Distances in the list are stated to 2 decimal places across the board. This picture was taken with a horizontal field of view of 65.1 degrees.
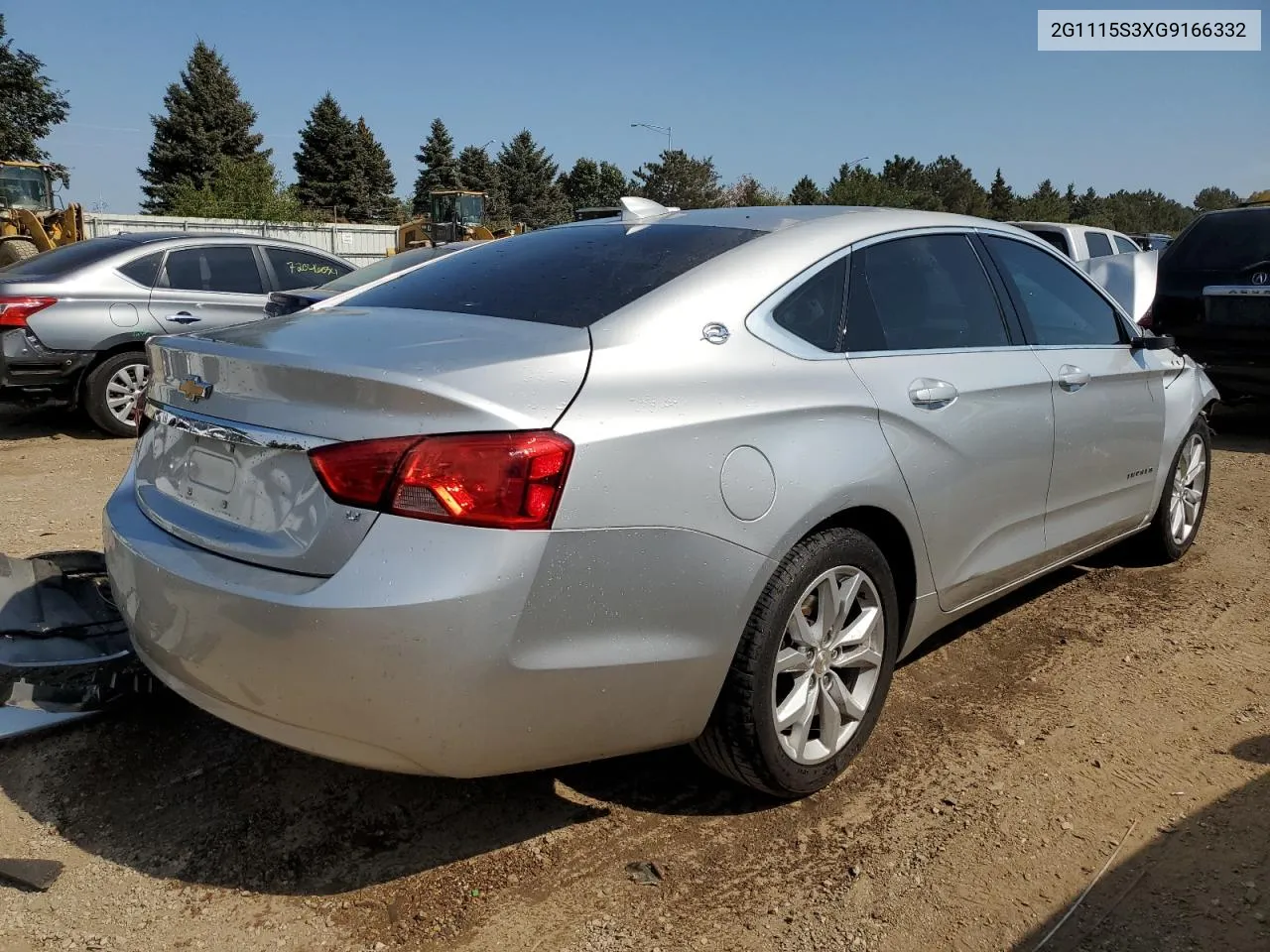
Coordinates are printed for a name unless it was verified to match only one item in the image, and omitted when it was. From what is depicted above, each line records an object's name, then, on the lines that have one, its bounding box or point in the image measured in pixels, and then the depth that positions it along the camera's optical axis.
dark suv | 7.71
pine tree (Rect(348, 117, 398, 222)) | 66.44
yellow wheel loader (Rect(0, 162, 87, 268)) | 14.80
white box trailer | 30.27
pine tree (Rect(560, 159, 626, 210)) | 82.56
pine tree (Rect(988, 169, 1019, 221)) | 77.88
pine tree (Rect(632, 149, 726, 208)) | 64.75
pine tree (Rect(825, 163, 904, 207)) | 50.91
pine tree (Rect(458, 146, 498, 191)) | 76.19
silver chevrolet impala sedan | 2.05
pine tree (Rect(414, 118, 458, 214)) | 74.12
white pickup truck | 11.85
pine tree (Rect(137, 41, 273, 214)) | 57.47
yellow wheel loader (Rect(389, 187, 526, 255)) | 23.09
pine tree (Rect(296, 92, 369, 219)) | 65.19
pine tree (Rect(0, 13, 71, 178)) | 51.50
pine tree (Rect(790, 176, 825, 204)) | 59.97
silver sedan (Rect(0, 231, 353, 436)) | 7.54
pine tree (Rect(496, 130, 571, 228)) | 80.50
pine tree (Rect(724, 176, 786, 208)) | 56.35
